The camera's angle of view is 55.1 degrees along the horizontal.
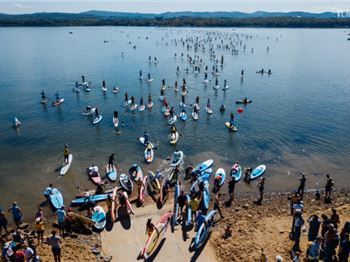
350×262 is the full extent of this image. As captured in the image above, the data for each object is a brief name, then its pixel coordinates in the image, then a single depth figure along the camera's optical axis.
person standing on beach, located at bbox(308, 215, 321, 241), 16.25
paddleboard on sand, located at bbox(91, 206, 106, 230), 18.58
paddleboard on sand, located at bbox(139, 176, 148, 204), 21.74
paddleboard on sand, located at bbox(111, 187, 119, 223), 19.34
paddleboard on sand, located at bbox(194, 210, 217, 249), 16.80
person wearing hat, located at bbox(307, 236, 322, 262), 14.31
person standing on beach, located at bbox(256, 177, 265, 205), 22.36
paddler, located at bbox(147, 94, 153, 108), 44.10
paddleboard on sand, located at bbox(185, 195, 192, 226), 18.61
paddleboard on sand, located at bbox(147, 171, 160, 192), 23.10
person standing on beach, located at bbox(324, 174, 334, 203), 22.49
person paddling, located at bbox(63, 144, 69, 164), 27.58
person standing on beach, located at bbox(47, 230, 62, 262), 14.41
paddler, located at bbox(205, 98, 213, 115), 41.81
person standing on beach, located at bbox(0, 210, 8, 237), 17.72
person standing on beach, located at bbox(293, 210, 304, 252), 16.02
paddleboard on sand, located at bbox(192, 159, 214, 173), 26.41
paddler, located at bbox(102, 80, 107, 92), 52.06
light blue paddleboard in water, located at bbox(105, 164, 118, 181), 25.57
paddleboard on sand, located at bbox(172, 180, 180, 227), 18.68
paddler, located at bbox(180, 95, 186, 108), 42.15
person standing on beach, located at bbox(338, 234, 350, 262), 14.14
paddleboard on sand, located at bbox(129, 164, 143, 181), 25.64
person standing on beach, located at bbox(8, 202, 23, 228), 18.46
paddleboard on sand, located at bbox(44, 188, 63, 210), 21.67
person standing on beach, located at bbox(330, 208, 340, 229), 16.82
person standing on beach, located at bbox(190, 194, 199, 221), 19.07
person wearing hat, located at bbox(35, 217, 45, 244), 16.92
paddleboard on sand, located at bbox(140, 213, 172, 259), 16.19
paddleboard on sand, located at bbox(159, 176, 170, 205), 21.81
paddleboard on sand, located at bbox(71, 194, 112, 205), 21.89
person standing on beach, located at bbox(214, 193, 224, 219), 19.64
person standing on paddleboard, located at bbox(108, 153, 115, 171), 26.58
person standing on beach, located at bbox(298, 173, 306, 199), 22.52
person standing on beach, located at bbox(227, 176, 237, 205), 22.78
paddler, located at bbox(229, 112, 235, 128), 36.86
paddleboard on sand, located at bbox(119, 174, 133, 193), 23.48
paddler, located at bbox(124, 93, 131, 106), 44.17
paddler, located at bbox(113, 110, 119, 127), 37.40
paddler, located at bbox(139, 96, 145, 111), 42.67
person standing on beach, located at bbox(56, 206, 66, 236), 17.36
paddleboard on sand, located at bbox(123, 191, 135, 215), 20.00
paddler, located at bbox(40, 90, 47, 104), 45.34
